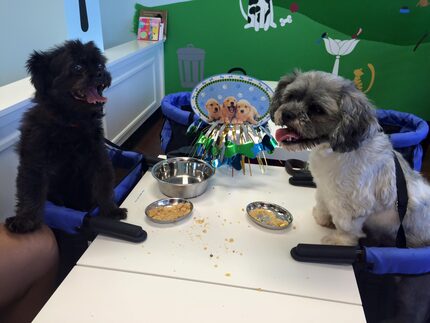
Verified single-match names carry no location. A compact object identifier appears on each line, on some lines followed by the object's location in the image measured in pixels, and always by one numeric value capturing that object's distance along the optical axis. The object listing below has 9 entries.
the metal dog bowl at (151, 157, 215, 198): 1.56
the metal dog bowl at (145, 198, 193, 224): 1.23
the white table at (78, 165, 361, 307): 0.99
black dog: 1.11
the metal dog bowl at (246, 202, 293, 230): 1.23
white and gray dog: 1.10
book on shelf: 3.42
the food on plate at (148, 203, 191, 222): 1.25
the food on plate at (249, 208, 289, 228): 1.25
